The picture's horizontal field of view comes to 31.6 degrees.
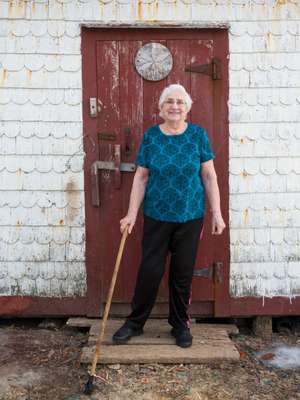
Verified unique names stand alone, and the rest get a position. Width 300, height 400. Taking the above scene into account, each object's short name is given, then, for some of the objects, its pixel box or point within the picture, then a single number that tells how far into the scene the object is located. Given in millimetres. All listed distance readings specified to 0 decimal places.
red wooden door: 4301
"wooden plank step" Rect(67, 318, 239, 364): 3762
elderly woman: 3639
